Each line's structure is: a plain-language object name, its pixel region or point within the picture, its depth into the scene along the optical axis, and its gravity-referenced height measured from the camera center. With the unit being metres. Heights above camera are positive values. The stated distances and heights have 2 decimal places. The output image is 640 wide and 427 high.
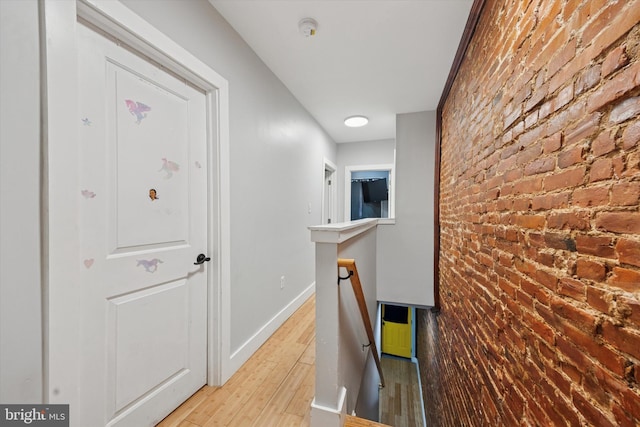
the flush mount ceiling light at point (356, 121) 3.39 +1.32
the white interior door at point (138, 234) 1.01 -0.12
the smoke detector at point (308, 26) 1.63 +1.29
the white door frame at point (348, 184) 4.67 +0.54
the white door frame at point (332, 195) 4.35 +0.31
